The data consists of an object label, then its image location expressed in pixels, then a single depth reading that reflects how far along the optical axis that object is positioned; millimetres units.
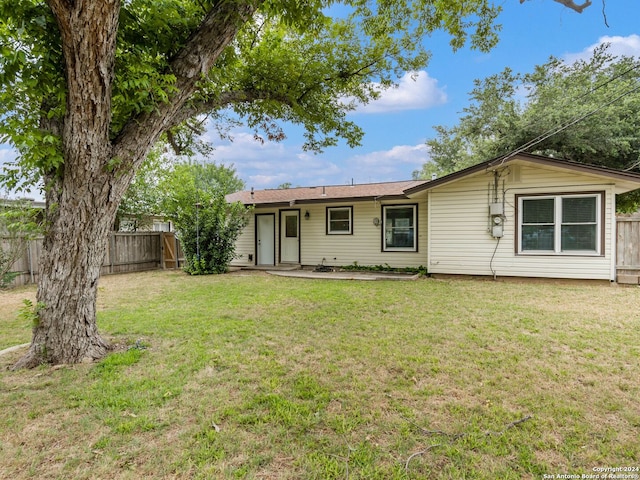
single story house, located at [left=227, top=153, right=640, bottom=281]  7719
